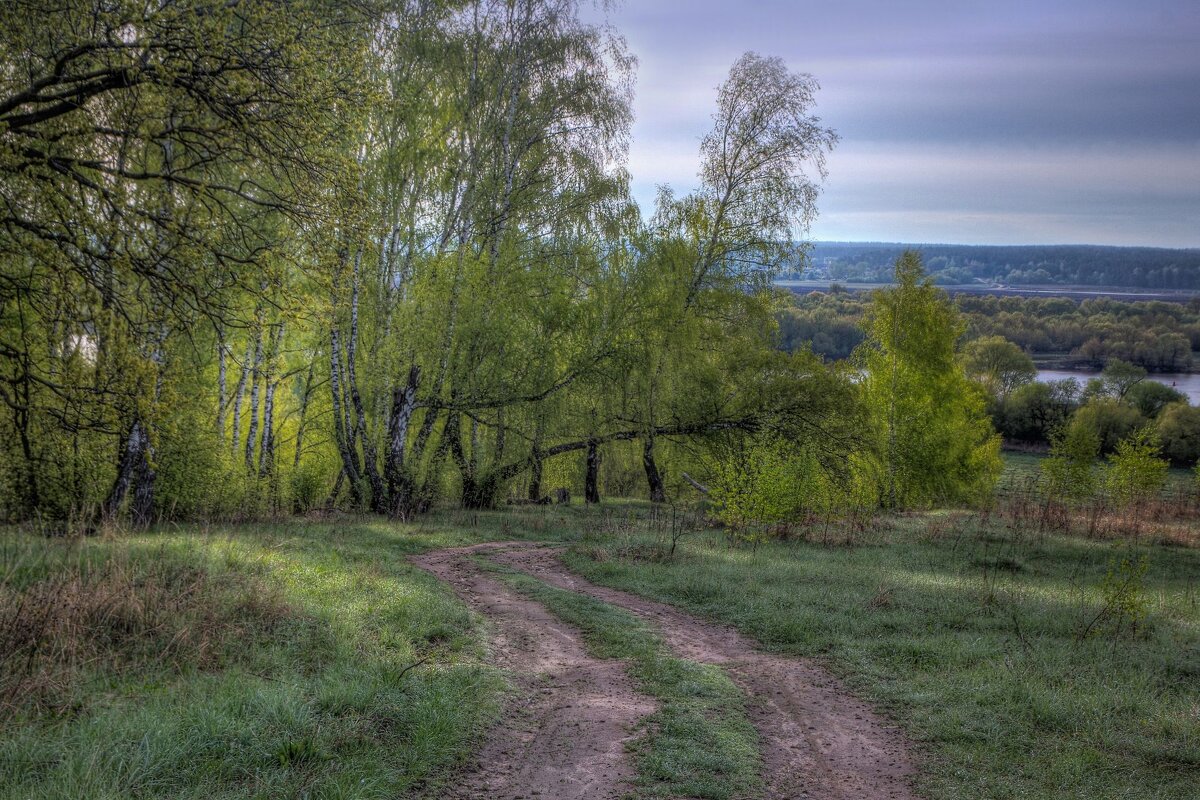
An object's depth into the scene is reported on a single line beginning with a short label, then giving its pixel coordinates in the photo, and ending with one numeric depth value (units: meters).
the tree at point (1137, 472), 23.53
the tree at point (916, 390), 26.75
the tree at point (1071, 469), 23.70
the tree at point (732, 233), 20.64
